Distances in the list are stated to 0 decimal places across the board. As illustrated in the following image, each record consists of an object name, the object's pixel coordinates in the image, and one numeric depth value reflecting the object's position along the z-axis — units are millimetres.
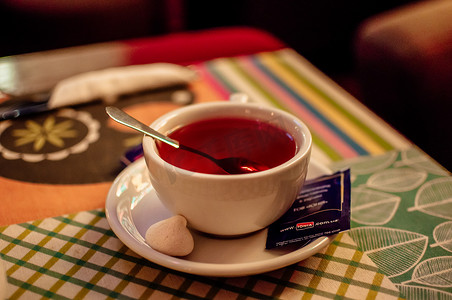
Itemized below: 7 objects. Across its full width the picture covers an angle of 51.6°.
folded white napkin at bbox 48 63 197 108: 862
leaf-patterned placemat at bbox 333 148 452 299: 501
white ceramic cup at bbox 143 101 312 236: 462
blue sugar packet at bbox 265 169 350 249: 505
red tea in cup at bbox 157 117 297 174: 542
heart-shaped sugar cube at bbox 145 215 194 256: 475
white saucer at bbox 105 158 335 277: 453
